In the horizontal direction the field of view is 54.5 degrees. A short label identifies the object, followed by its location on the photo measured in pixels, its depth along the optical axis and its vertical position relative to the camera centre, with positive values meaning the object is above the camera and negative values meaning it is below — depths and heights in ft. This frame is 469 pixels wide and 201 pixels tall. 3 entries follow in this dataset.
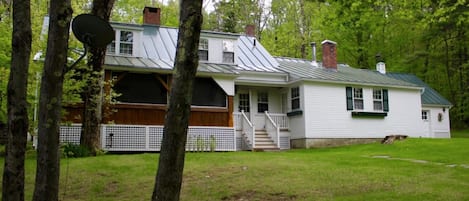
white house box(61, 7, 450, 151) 55.57 +4.71
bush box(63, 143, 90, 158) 42.65 -1.99
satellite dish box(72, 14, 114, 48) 16.80 +3.71
